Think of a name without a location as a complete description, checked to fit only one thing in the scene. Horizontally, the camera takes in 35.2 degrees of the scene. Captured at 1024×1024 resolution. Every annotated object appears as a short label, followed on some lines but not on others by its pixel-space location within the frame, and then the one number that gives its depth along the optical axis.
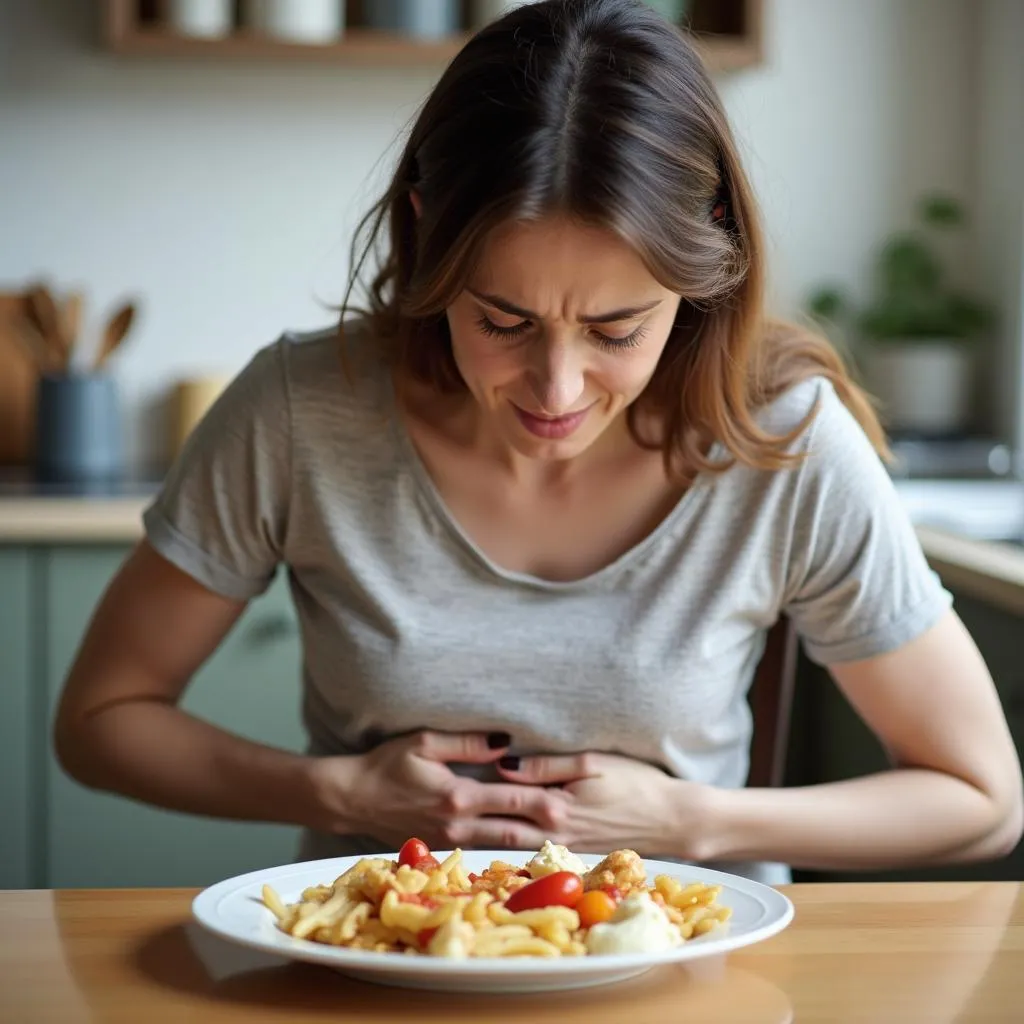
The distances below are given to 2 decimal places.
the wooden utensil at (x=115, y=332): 2.93
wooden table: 0.81
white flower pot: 3.14
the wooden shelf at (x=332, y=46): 2.88
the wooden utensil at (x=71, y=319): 2.95
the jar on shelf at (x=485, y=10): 2.92
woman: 1.18
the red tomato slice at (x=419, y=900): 0.84
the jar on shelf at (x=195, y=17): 2.88
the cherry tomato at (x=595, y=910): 0.84
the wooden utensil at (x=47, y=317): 2.92
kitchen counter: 1.83
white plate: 0.78
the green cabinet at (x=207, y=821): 2.51
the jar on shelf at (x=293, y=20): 2.89
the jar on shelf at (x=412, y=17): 2.92
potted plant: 3.14
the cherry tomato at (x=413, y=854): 0.93
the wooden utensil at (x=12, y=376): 3.02
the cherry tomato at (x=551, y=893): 0.85
